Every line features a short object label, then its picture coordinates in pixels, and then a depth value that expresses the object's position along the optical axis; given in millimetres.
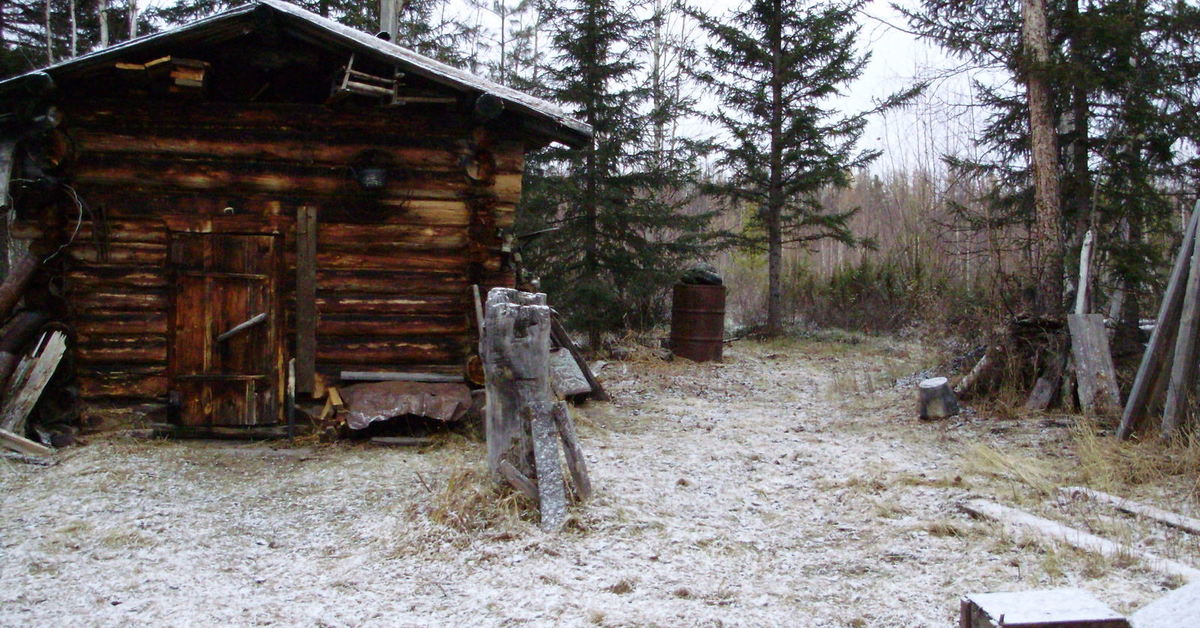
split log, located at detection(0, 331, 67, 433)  7117
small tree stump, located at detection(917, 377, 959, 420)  8828
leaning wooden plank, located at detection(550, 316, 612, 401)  10438
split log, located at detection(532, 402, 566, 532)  5172
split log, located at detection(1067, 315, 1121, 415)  7844
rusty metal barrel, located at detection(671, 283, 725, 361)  14453
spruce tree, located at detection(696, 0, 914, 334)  17609
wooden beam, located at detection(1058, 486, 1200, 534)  4863
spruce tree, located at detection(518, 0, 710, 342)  14528
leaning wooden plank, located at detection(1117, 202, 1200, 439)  6918
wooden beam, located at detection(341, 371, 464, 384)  7887
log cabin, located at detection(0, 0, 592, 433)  7535
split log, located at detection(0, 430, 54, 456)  6863
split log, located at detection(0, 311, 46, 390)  7281
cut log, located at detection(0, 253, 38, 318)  7438
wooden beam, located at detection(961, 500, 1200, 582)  4228
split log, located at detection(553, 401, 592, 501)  5480
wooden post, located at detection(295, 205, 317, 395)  7785
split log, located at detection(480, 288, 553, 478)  5461
